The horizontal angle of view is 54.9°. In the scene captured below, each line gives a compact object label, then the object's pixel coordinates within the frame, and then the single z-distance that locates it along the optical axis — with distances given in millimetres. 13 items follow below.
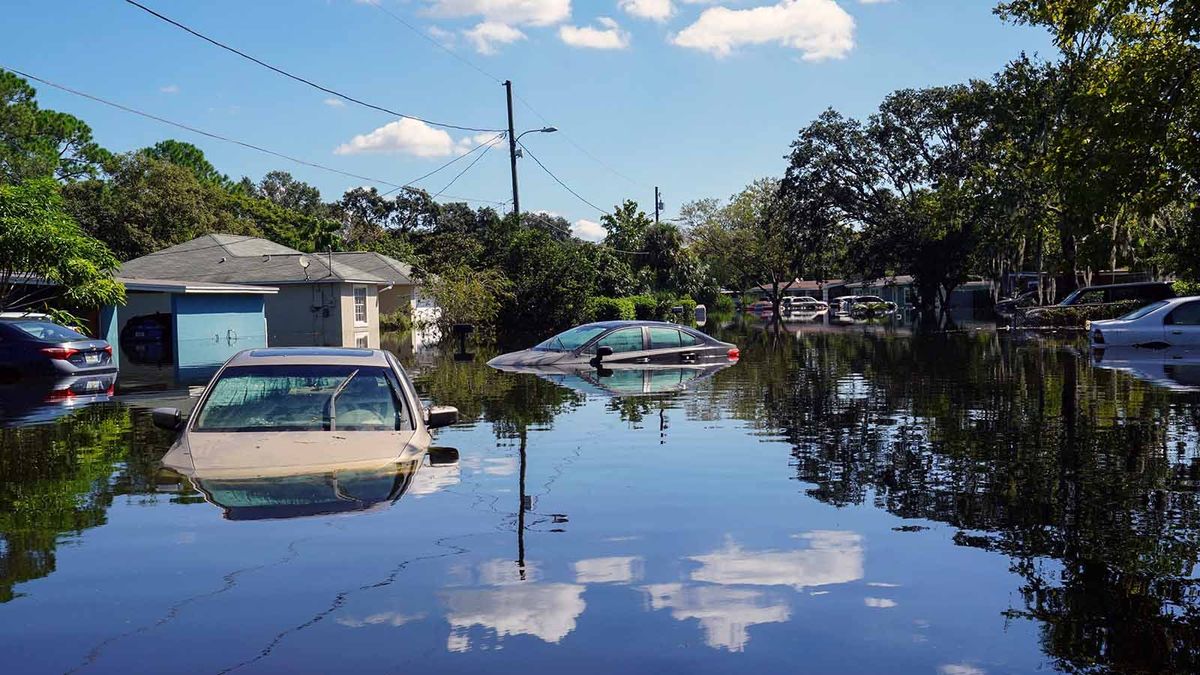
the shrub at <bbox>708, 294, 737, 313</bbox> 114312
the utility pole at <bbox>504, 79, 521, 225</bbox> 50625
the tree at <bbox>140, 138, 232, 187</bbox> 108062
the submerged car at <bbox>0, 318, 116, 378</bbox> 23359
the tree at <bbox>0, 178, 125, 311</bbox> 28625
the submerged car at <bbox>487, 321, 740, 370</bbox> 25219
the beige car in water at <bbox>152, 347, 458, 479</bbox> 9648
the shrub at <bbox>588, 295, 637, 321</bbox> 57512
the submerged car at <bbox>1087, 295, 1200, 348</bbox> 24453
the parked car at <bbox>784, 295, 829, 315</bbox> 111438
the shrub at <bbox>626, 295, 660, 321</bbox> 66375
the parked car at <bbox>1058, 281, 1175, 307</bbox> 41719
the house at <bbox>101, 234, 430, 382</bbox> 38562
